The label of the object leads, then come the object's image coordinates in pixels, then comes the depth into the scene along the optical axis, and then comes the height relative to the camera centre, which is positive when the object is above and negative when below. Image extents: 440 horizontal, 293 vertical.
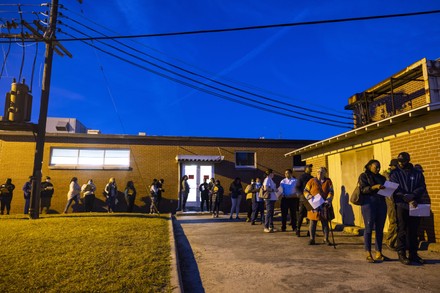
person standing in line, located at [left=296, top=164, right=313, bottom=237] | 8.06 +0.23
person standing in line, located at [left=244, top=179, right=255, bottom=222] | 11.00 -0.06
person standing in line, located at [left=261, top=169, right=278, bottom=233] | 9.05 -0.20
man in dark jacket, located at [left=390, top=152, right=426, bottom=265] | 5.24 -0.14
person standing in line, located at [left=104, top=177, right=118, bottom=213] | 14.80 +0.06
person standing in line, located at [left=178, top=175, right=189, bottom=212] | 15.34 +0.24
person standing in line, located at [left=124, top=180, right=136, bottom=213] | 14.91 -0.03
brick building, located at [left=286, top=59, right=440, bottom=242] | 6.52 +1.55
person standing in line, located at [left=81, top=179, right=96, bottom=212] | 14.27 -0.05
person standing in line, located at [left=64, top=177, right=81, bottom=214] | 13.39 +0.13
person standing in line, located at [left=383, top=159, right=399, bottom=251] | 6.25 -0.59
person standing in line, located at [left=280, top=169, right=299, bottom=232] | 9.23 -0.13
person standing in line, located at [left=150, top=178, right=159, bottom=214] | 14.82 +0.17
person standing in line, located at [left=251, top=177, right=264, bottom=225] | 10.68 -0.26
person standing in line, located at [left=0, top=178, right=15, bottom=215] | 13.84 -0.03
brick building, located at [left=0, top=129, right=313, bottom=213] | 16.97 +1.97
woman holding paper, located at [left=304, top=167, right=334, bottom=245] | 6.88 +0.04
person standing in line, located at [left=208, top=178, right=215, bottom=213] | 14.96 +0.35
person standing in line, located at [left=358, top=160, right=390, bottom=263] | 5.36 -0.20
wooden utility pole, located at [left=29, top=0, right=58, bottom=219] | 10.28 +2.82
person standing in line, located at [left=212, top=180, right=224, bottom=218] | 13.05 -0.02
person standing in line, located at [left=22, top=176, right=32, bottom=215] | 13.48 +0.06
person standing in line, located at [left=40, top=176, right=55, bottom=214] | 14.32 -0.06
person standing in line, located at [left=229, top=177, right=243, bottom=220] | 12.09 +0.09
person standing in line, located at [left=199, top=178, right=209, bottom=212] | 15.16 +0.10
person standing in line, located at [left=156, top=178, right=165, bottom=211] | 15.22 +0.23
